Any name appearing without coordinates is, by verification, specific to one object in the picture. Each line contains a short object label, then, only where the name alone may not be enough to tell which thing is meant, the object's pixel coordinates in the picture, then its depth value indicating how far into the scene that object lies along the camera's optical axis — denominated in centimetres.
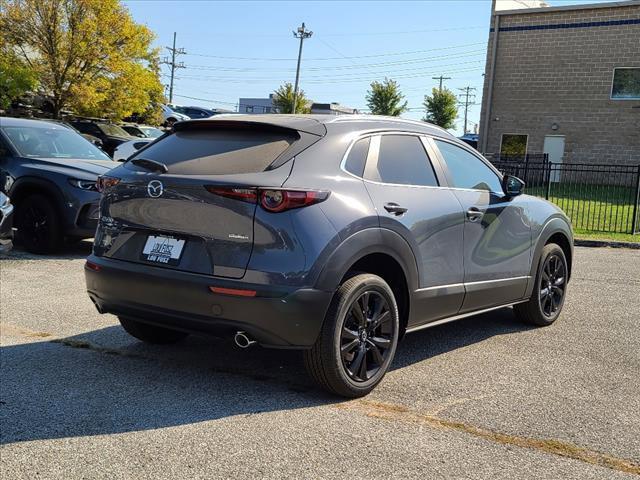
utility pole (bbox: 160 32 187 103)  8136
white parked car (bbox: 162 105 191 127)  3639
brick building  2448
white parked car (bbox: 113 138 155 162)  1778
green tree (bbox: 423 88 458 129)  5334
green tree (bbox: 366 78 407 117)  5375
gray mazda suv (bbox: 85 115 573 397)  382
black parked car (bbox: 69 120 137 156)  2158
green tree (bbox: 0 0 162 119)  2569
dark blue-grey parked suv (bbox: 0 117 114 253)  879
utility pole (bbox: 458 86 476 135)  12725
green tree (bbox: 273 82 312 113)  5969
